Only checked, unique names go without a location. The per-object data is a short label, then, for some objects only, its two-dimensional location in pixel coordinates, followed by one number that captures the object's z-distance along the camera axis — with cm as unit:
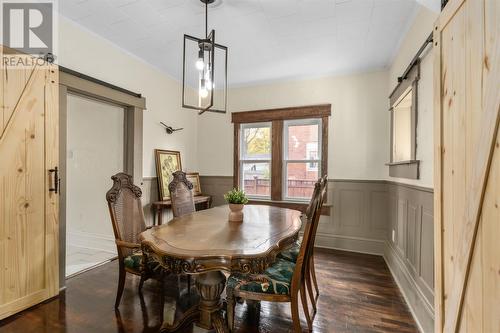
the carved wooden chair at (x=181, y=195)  266
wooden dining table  136
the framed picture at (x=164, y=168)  377
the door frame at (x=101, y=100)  246
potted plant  219
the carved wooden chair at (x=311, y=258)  187
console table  358
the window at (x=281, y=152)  400
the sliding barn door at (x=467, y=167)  87
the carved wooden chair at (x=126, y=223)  201
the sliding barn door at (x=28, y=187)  201
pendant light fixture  198
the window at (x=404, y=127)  230
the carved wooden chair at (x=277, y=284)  160
